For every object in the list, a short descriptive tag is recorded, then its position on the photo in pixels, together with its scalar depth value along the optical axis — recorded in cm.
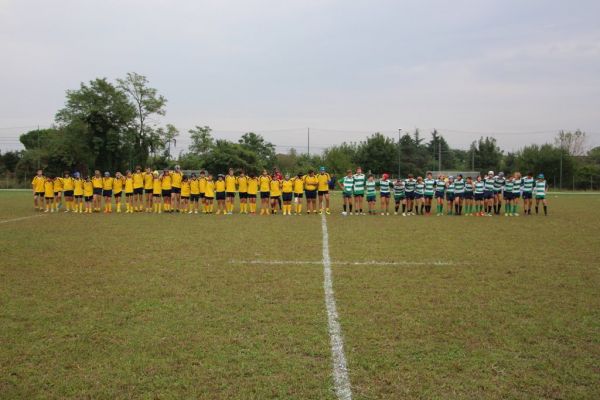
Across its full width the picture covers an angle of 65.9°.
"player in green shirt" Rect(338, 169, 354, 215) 1777
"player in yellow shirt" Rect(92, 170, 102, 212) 1858
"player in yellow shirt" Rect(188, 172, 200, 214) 1853
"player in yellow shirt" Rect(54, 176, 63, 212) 1873
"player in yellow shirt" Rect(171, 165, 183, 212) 1848
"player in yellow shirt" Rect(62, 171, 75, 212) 1875
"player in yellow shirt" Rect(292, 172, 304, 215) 1838
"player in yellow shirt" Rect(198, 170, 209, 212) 1847
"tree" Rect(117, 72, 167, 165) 4788
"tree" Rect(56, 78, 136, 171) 4462
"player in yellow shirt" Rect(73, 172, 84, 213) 1861
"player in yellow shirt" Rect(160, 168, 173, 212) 1839
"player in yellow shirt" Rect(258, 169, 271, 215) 1819
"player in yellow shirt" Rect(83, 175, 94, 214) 1844
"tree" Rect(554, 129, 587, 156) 5282
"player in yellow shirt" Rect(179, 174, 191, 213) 1847
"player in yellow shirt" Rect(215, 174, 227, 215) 1886
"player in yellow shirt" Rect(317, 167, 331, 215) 1789
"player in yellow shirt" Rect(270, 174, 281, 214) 1827
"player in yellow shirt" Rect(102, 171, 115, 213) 1886
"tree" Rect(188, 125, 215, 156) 5769
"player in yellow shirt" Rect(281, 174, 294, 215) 1814
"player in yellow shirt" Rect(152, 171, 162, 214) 1847
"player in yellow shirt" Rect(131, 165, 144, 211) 1852
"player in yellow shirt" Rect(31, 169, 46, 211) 1855
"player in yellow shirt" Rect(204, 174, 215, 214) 1836
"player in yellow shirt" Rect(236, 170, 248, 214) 1839
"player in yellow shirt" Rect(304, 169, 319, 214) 1802
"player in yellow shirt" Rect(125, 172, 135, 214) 1858
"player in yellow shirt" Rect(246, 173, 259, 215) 1844
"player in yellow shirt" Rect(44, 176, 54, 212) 1859
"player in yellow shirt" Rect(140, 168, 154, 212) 1850
